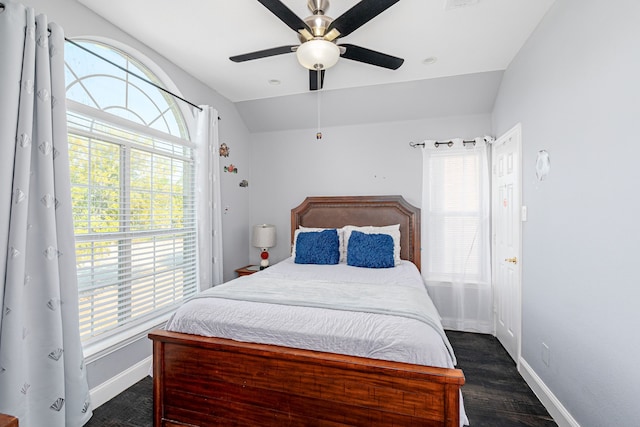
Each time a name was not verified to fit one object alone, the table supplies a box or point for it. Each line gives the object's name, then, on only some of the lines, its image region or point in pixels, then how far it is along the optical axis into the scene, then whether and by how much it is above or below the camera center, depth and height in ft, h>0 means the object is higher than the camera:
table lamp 11.90 -1.08
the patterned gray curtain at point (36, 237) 4.71 -0.41
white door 8.18 -0.80
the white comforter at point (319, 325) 4.80 -2.06
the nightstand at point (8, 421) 2.52 -1.84
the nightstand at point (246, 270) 11.29 -2.27
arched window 6.46 +0.51
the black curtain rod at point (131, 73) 6.06 +3.50
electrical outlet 6.48 -3.22
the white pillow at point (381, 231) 10.46 -0.73
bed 4.53 -2.95
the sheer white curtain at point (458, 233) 10.50 -0.80
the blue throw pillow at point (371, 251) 9.69 -1.32
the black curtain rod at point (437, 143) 10.72 +2.58
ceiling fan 4.93 +3.41
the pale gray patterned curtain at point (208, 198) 9.43 +0.48
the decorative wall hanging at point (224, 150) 11.05 +2.42
